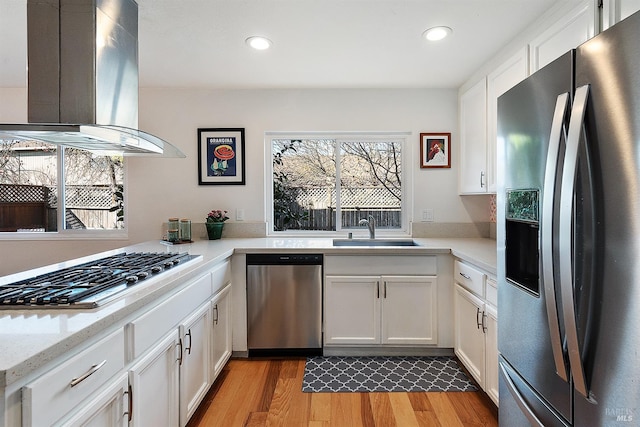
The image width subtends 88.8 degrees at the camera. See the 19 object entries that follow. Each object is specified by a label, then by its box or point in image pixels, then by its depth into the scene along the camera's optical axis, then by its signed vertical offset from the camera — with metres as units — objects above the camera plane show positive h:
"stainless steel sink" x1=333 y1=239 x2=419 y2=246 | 3.01 -0.27
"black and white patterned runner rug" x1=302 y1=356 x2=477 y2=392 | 2.15 -1.14
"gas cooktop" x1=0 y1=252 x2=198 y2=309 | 1.07 -0.27
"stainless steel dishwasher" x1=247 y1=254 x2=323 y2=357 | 2.53 -0.67
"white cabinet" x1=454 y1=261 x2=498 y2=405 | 1.86 -0.72
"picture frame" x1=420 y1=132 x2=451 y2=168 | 3.09 +0.60
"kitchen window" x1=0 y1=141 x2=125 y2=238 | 3.07 +0.23
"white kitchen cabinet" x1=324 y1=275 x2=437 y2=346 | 2.53 -0.75
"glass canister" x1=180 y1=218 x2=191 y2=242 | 2.75 -0.13
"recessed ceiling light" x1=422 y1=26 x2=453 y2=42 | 2.02 +1.14
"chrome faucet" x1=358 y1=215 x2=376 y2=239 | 3.08 -0.12
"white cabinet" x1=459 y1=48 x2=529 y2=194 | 2.16 +0.72
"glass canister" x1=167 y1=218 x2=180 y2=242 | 2.71 -0.14
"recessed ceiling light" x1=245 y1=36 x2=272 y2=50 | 2.14 +1.15
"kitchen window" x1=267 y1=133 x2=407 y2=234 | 3.24 +0.32
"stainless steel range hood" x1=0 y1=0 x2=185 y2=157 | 1.46 +0.67
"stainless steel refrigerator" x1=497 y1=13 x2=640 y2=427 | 0.78 -0.06
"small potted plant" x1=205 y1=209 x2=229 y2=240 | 2.94 -0.09
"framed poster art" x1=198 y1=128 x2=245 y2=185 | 3.12 +0.57
